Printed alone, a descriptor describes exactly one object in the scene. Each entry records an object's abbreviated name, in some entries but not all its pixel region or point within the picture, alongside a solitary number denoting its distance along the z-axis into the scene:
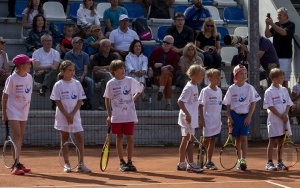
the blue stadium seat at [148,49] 20.41
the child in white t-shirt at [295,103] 18.94
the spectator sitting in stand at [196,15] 21.19
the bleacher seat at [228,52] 21.05
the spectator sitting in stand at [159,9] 21.86
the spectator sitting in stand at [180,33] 20.11
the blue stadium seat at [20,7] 21.20
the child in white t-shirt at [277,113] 14.34
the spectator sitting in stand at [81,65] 18.03
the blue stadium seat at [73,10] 21.39
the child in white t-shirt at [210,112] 14.20
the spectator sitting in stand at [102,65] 18.25
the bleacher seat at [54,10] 21.27
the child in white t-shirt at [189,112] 13.85
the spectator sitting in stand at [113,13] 20.78
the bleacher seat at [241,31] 21.59
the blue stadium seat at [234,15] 22.61
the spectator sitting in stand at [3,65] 18.12
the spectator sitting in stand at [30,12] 20.12
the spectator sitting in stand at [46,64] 18.03
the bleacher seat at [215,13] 22.31
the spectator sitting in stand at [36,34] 19.34
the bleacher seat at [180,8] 22.53
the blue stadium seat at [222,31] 21.76
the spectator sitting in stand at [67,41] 19.38
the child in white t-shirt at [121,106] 13.95
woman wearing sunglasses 19.39
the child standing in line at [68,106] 13.66
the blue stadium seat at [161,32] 21.11
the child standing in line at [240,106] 14.27
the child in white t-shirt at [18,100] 13.54
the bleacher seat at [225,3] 23.34
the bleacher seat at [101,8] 21.81
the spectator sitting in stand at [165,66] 18.41
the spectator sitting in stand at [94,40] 19.41
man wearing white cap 19.77
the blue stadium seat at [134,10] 22.16
